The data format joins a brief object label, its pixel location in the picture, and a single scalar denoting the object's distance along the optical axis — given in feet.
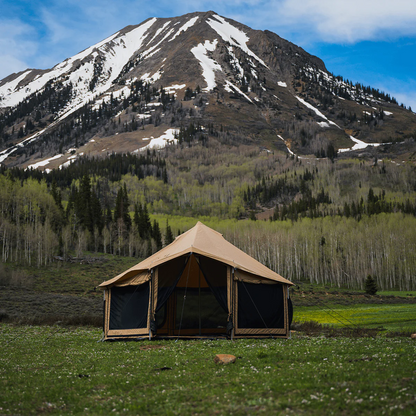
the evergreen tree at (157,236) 359.05
